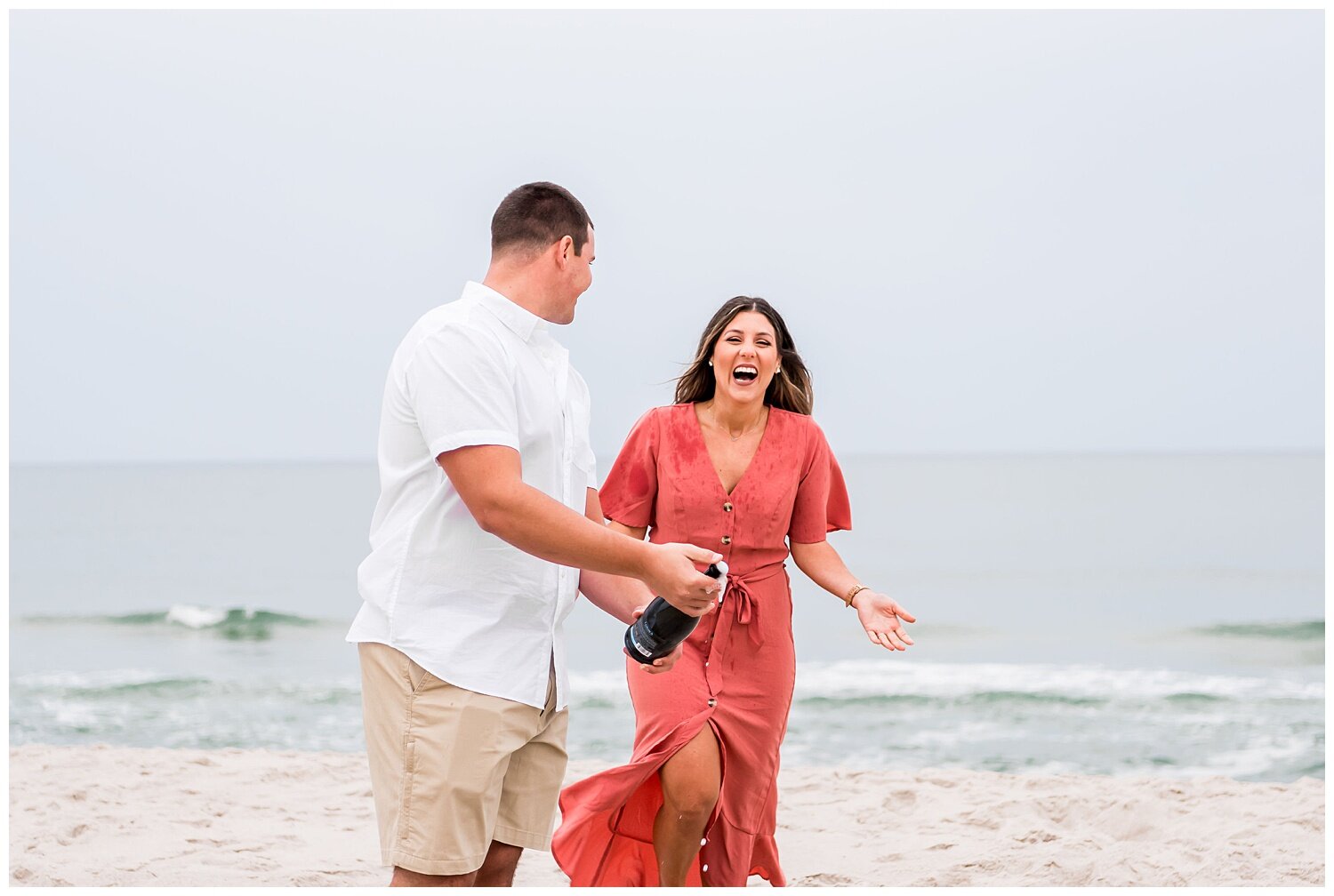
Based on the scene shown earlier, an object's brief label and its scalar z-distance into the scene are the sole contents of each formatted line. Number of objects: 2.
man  2.71
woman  4.36
